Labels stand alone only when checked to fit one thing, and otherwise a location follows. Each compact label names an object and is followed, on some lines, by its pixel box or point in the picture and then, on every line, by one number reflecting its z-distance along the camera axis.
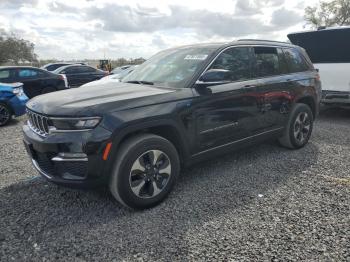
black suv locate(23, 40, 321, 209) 3.12
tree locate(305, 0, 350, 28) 30.52
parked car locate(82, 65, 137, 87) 9.69
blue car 7.97
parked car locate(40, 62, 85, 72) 17.61
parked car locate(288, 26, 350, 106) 7.47
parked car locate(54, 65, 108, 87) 15.77
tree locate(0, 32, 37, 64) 38.82
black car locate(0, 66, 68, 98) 10.83
